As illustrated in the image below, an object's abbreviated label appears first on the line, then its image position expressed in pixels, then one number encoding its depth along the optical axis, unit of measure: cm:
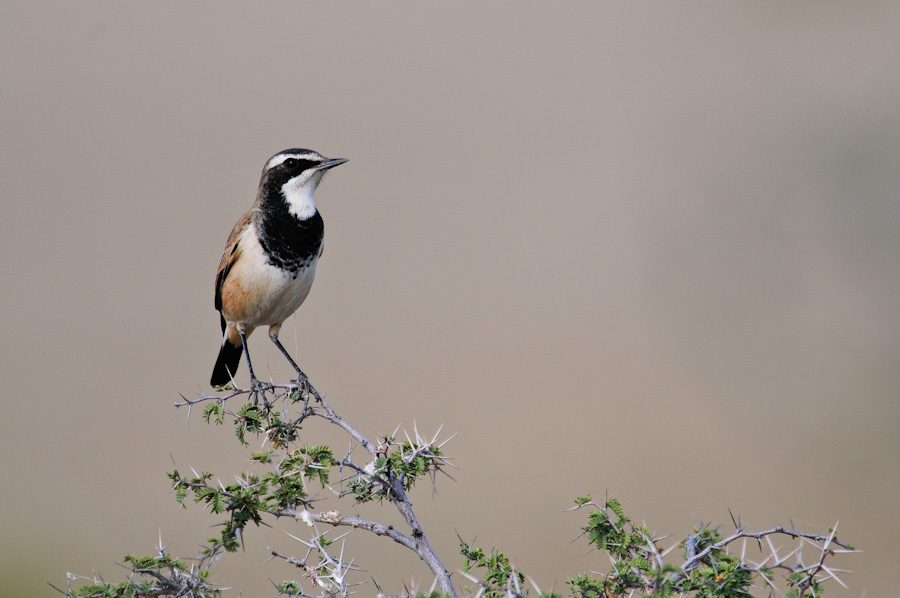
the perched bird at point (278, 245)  979
